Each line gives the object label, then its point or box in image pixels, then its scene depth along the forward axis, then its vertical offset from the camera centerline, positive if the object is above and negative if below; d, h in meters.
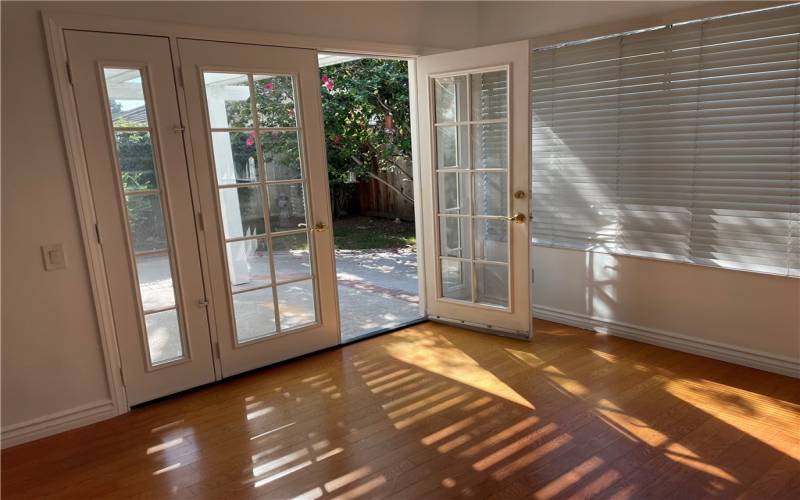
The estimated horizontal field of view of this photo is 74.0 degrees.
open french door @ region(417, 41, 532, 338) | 3.52 -0.19
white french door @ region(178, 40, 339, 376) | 3.08 -0.14
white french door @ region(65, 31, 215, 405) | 2.72 -0.15
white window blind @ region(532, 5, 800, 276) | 2.90 +0.03
